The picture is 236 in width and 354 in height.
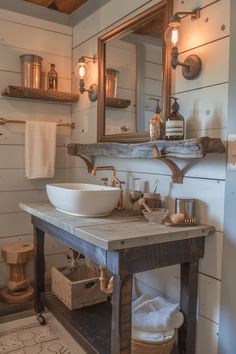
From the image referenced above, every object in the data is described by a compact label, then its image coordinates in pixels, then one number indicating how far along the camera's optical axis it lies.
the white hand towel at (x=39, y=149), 2.35
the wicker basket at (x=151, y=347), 1.35
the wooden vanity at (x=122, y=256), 1.21
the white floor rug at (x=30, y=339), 1.77
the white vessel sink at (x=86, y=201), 1.48
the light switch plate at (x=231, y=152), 1.29
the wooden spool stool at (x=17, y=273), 2.21
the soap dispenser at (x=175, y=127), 1.42
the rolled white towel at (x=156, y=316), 1.39
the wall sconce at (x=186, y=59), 1.39
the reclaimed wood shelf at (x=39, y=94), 2.21
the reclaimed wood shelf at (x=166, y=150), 1.25
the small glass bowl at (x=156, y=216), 1.47
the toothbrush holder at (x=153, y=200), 1.62
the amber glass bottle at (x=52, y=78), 2.43
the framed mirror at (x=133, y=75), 1.64
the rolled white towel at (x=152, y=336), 1.36
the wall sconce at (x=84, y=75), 2.17
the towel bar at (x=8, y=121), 2.30
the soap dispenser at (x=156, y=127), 1.55
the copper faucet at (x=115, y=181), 1.87
